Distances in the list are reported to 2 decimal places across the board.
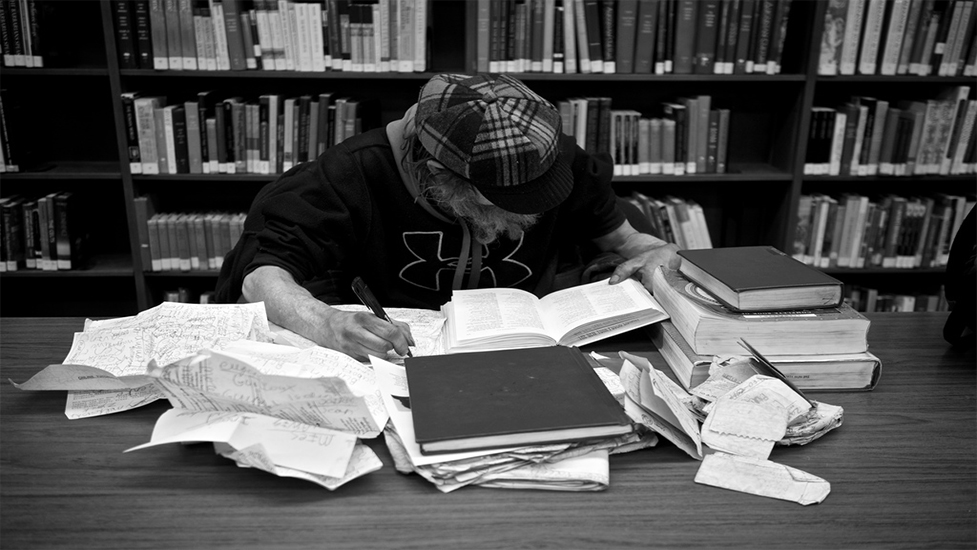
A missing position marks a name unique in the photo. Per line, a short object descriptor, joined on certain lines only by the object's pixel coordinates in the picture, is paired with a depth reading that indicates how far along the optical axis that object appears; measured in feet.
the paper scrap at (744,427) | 3.04
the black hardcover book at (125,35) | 8.21
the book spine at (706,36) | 8.59
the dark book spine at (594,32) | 8.50
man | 4.09
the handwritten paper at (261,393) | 2.84
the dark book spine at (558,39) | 8.52
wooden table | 2.53
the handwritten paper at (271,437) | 2.77
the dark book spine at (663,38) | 8.60
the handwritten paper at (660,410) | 3.01
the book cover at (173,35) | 8.21
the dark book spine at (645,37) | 8.57
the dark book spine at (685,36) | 8.58
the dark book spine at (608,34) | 8.57
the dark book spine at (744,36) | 8.64
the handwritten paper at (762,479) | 2.79
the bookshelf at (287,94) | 8.79
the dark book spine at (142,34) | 8.24
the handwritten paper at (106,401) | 3.29
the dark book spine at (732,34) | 8.62
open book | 3.86
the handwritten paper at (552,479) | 2.77
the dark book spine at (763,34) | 8.66
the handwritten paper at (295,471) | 2.72
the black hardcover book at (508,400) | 2.85
